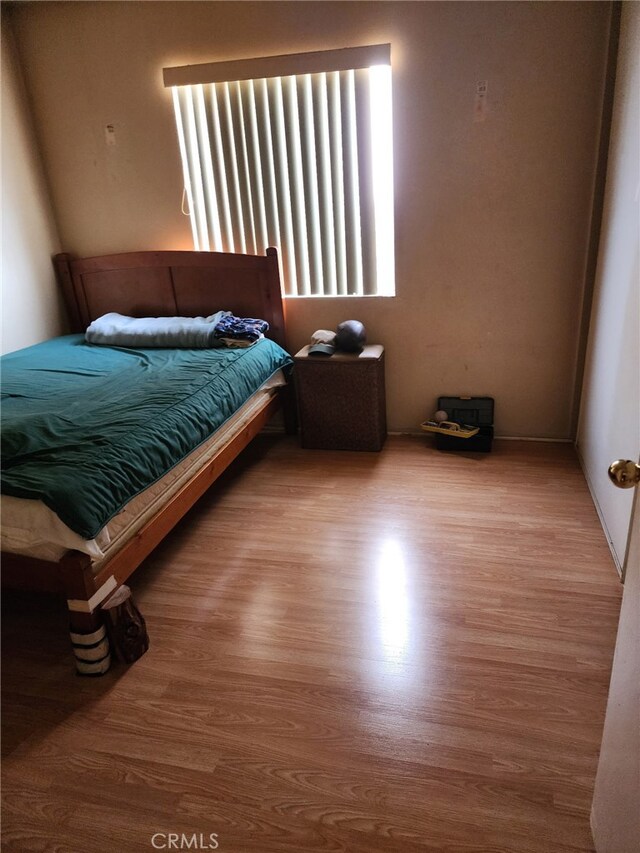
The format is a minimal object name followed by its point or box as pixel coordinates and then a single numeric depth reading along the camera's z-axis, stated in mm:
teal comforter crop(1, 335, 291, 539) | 1688
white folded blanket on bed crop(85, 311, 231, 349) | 3094
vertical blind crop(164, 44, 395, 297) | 2922
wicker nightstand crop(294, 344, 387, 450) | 3080
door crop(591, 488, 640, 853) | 994
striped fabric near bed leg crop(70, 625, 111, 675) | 1749
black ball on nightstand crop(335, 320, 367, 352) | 3076
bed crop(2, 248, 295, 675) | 1663
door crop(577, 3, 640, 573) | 2145
